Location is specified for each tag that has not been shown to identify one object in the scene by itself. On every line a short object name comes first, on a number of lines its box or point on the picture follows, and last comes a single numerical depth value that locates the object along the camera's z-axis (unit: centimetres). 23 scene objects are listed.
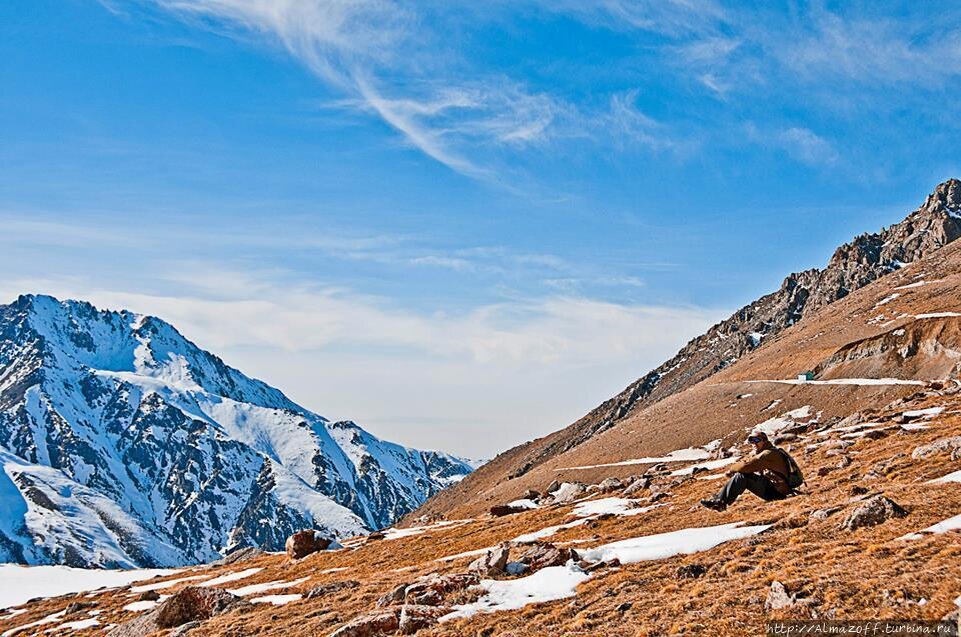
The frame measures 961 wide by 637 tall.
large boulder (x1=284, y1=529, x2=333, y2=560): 4944
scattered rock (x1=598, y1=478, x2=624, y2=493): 5043
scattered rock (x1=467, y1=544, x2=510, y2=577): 2231
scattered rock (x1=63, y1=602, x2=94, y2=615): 4584
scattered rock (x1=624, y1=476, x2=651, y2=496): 4542
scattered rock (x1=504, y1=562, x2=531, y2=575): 2212
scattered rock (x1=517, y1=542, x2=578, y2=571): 2253
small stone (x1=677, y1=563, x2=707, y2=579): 1853
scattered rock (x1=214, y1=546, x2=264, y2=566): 6334
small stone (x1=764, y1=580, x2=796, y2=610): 1387
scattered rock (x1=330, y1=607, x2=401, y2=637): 1845
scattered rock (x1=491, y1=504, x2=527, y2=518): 5075
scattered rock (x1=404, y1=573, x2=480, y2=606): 2033
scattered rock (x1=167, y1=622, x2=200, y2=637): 2488
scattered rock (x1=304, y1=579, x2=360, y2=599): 2841
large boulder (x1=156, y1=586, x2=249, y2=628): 2806
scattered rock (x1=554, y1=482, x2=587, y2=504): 5356
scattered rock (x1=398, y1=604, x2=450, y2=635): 1816
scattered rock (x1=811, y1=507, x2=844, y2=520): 2140
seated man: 2663
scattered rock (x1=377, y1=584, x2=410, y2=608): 2227
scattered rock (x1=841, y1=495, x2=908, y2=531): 1941
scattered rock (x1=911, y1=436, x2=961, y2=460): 2773
